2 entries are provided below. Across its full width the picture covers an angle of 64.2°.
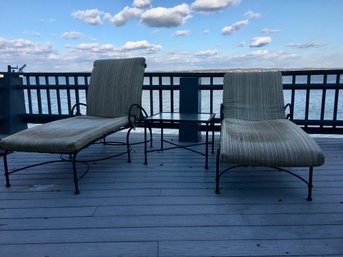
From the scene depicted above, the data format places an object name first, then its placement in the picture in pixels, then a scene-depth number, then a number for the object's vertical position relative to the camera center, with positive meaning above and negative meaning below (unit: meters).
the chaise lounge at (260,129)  1.93 -0.43
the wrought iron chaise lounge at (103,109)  2.31 -0.33
